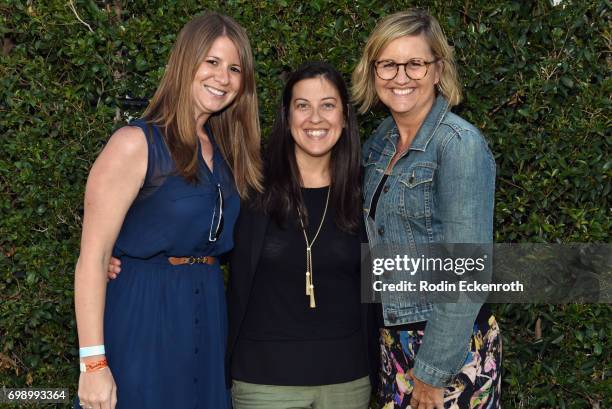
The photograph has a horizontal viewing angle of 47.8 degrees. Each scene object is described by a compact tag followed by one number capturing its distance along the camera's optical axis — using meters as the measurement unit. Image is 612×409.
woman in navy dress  2.88
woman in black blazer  3.22
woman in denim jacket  2.89
